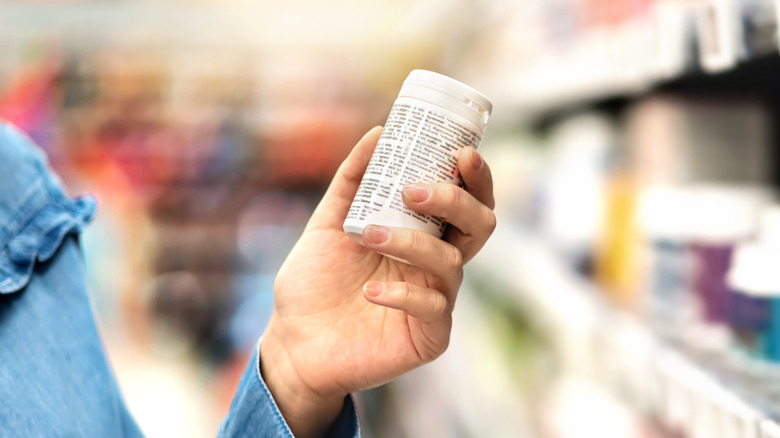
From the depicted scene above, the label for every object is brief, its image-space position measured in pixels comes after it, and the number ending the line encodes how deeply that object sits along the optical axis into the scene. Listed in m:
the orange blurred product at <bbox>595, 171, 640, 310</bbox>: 1.29
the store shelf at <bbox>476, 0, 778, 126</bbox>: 0.76
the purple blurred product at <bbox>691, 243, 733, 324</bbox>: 0.95
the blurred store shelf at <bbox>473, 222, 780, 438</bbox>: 0.72
